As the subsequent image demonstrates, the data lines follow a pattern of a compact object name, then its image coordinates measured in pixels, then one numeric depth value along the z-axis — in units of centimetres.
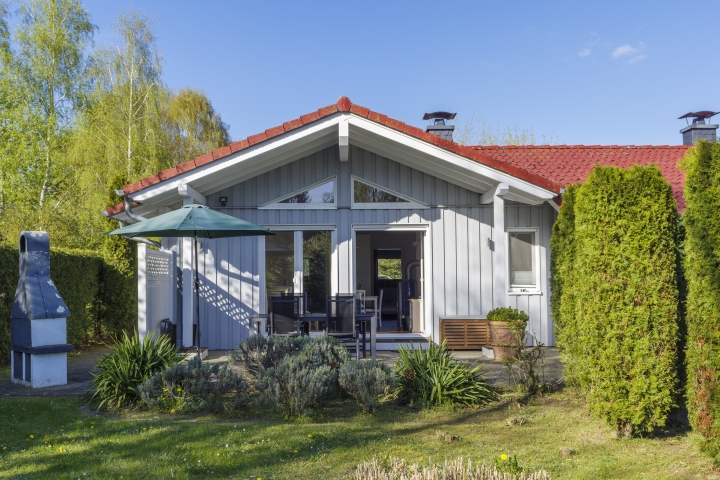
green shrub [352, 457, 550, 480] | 303
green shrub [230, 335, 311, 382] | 629
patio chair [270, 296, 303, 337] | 793
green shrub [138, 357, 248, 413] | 564
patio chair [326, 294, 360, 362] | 769
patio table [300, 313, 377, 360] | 791
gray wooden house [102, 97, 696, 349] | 1000
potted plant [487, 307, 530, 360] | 867
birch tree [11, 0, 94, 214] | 1909
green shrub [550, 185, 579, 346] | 618
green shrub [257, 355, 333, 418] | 539
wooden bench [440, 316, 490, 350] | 971
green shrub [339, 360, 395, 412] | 562
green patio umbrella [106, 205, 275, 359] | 675
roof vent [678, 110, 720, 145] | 1409
